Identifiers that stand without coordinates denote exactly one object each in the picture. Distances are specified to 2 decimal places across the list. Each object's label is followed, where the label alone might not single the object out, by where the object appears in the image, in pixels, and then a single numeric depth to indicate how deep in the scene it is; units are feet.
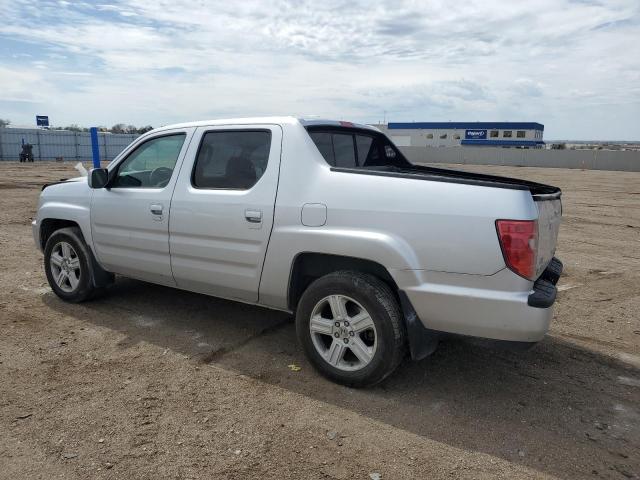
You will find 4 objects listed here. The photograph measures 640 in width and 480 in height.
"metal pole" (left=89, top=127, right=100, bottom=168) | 51.28
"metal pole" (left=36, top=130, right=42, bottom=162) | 130.93
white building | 268.82
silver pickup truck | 10.10
